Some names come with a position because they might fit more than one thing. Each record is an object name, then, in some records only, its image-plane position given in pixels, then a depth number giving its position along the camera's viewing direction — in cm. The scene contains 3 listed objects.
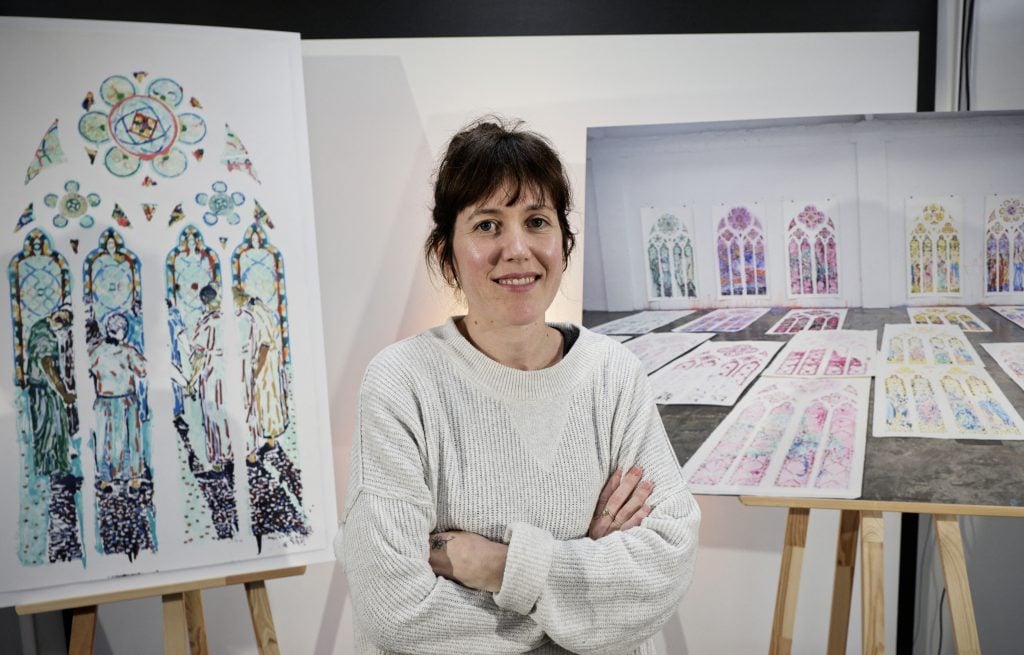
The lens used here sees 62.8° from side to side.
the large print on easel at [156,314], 199
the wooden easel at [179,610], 201
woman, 152
